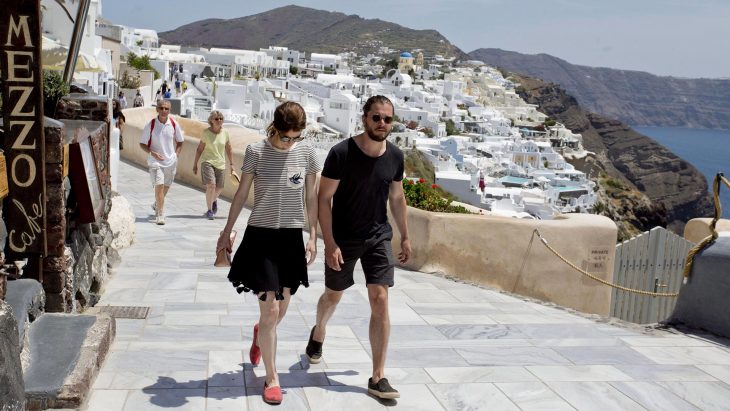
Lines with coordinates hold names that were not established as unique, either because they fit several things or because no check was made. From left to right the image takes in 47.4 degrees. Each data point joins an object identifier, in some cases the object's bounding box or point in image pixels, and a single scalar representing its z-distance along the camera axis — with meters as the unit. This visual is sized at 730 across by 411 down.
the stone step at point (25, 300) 3.95
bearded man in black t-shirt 4.42
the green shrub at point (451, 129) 132.12
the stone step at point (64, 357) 3.79
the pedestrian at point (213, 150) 10.52
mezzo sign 4.20
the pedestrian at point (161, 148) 9.88
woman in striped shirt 4.20
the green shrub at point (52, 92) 6.47
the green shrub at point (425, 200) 8.84
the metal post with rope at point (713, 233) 6.33
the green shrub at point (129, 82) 38.34
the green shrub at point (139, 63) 57.69
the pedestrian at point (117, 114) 8.95
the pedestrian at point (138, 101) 26.10
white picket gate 9.38
